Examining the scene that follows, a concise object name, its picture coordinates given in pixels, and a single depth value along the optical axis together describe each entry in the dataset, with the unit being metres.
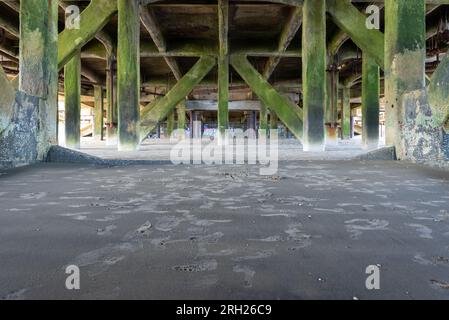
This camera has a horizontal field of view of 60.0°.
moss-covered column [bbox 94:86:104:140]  19.26
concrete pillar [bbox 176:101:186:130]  20.84
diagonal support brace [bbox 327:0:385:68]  7.30
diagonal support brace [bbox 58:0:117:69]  7.80
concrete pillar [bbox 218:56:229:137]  13.37
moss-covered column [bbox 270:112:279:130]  23.04
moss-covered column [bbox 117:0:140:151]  8.57
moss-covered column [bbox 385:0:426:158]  6.05
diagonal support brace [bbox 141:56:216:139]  11.10
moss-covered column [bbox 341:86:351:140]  19.64
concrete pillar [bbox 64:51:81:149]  11.00
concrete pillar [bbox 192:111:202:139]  25.35
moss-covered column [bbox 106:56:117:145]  12.07
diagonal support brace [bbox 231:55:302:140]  9.95
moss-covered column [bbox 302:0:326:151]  8.72
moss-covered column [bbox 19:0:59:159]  5.74
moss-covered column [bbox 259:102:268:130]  19.50
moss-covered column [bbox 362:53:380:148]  11.08
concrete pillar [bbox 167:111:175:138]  22.08
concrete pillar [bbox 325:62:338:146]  12.21
